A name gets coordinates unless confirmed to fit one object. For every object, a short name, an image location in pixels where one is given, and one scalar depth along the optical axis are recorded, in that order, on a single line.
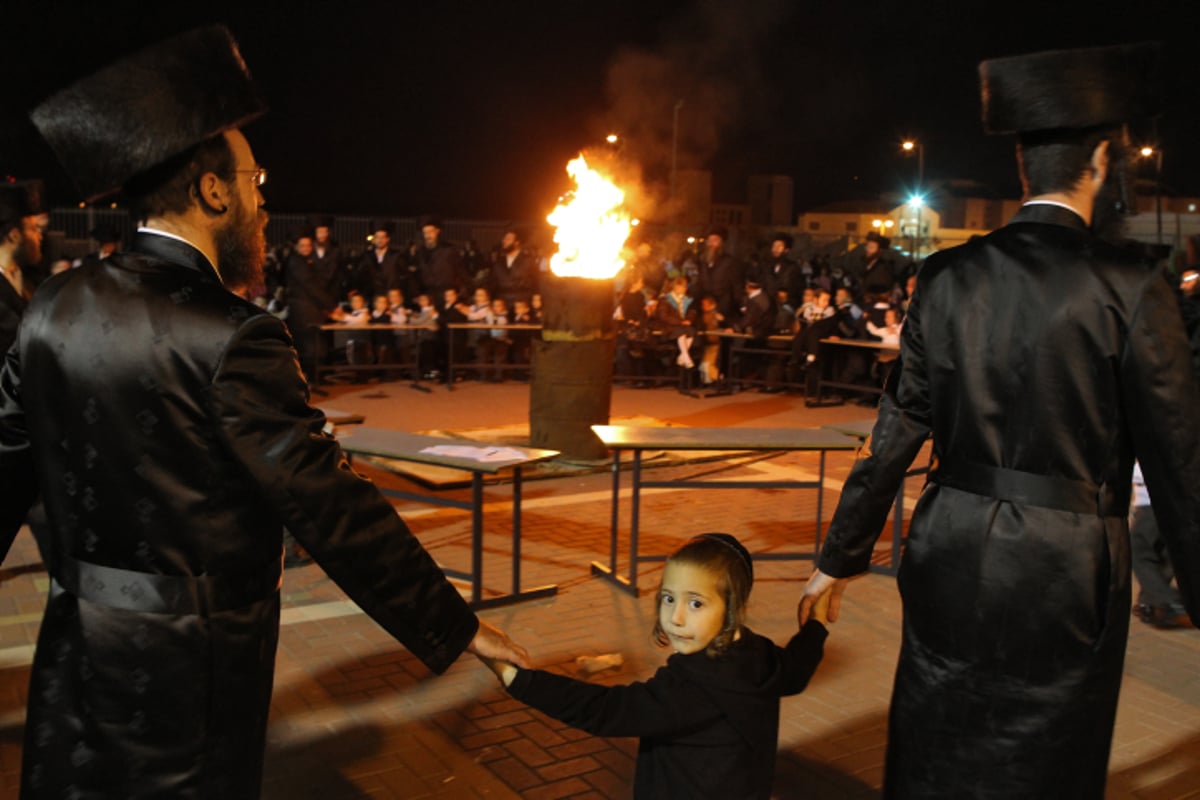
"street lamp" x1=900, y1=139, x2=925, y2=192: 41.07
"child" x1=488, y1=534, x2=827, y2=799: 2.62
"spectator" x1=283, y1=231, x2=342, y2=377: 14.36
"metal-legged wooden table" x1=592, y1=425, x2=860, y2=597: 6.06
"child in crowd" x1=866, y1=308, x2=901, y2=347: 13.36
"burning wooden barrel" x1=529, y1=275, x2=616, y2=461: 9.19
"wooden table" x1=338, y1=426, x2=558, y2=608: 5.70
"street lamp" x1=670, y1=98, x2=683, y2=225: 21.35
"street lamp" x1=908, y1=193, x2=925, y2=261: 35.45
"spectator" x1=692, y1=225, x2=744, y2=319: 15.70
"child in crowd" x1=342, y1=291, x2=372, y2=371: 14.67
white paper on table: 5.80
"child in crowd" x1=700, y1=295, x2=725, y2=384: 14.89
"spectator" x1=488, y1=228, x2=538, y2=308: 15.99
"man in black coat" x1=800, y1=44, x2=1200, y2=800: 2.51
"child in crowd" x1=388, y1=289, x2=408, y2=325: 14.59
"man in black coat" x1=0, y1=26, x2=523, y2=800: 2.12
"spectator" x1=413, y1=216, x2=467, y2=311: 15.37
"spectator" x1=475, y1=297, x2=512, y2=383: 14.83
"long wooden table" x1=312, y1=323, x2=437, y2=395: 13.87
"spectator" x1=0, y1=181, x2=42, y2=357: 5.93
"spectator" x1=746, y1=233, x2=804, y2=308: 15.39
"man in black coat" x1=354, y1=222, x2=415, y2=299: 15.57
